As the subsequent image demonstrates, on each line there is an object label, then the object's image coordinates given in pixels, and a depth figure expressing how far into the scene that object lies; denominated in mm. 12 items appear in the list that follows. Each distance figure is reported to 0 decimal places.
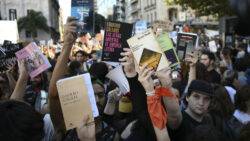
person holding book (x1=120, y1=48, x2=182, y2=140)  1689
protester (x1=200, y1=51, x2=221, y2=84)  4042
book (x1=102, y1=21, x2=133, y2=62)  2374
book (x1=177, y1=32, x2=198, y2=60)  3043
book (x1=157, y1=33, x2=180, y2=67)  1942
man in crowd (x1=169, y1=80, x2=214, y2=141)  2218
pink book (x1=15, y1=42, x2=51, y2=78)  2499
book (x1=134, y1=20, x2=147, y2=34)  5588
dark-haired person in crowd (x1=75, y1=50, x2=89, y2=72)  4863
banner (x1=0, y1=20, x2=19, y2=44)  7776
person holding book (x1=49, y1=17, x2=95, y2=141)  1791
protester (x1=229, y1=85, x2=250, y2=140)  2368
